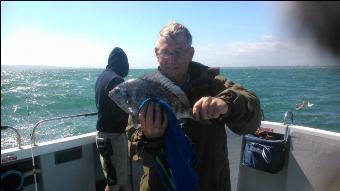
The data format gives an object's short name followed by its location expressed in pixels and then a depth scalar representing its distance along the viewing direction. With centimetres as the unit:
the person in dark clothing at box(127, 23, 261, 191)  186
